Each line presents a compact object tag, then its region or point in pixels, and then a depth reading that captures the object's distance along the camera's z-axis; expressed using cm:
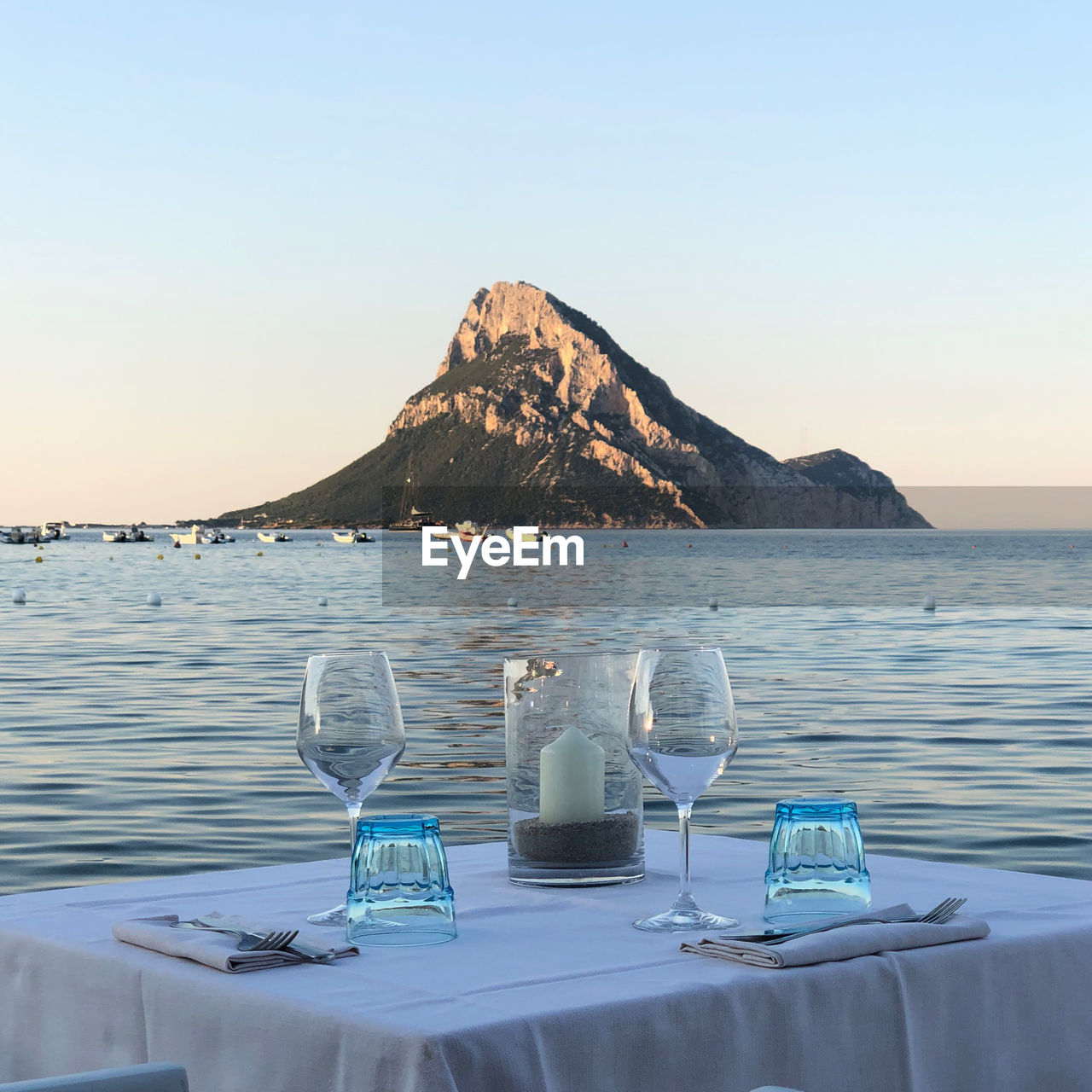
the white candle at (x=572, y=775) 196
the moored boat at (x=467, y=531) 13268
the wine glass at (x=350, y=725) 183
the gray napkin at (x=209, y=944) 156
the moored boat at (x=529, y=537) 13350
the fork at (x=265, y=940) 158
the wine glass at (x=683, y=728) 174
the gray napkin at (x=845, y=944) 154
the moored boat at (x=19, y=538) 12859
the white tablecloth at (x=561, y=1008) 137
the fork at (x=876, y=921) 160
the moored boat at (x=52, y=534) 15962
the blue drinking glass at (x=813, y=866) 178
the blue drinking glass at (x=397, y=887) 167
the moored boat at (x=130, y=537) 12641
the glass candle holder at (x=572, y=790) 198
